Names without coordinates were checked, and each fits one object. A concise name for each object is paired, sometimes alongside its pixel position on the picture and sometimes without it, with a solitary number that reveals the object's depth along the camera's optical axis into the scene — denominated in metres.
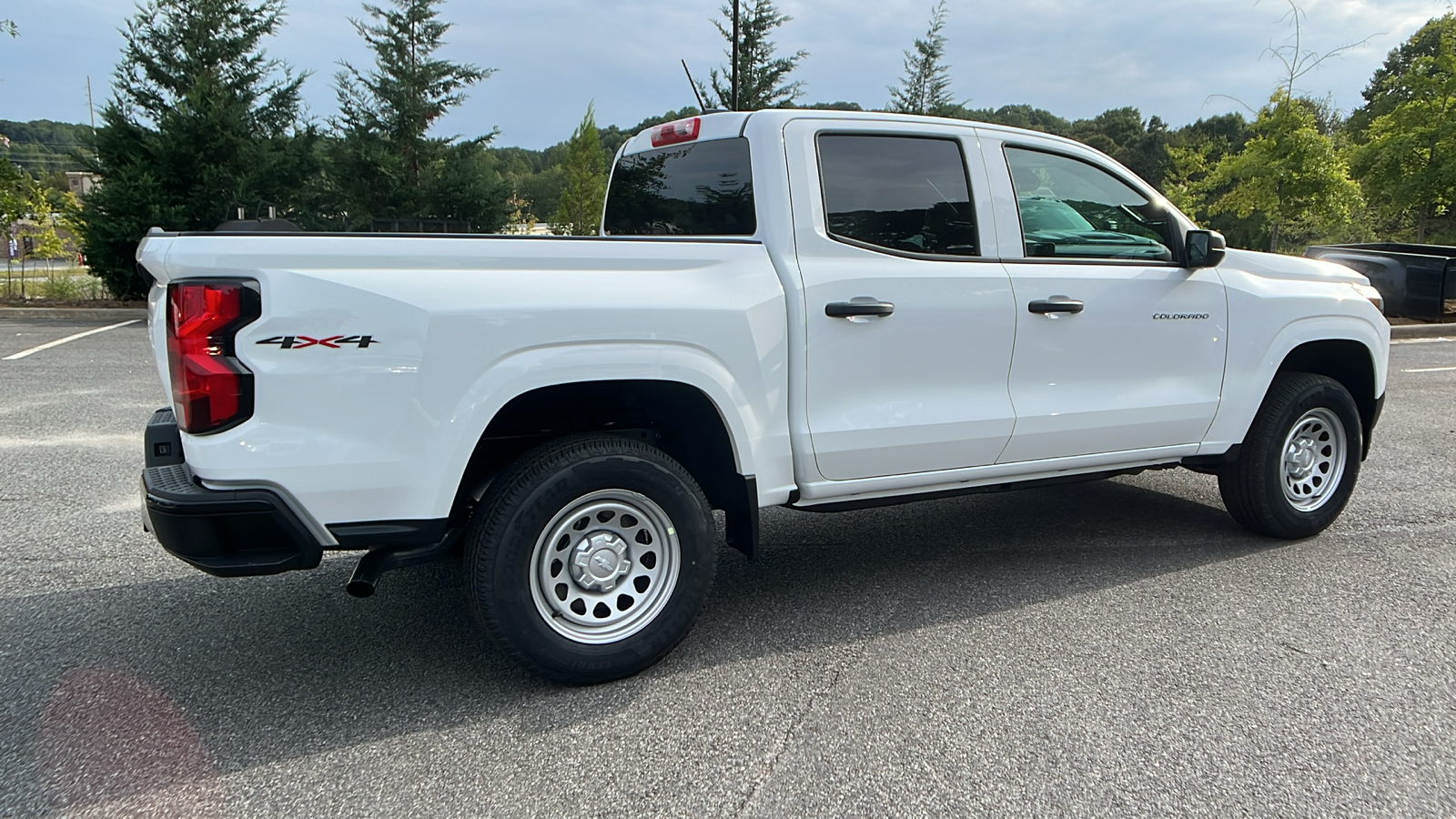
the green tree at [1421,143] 16.36
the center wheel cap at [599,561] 3.18
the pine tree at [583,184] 26.33
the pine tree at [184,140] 15.45
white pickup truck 2.71
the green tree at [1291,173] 15.91
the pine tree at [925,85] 24.97
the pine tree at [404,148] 17.62
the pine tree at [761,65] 22.16
